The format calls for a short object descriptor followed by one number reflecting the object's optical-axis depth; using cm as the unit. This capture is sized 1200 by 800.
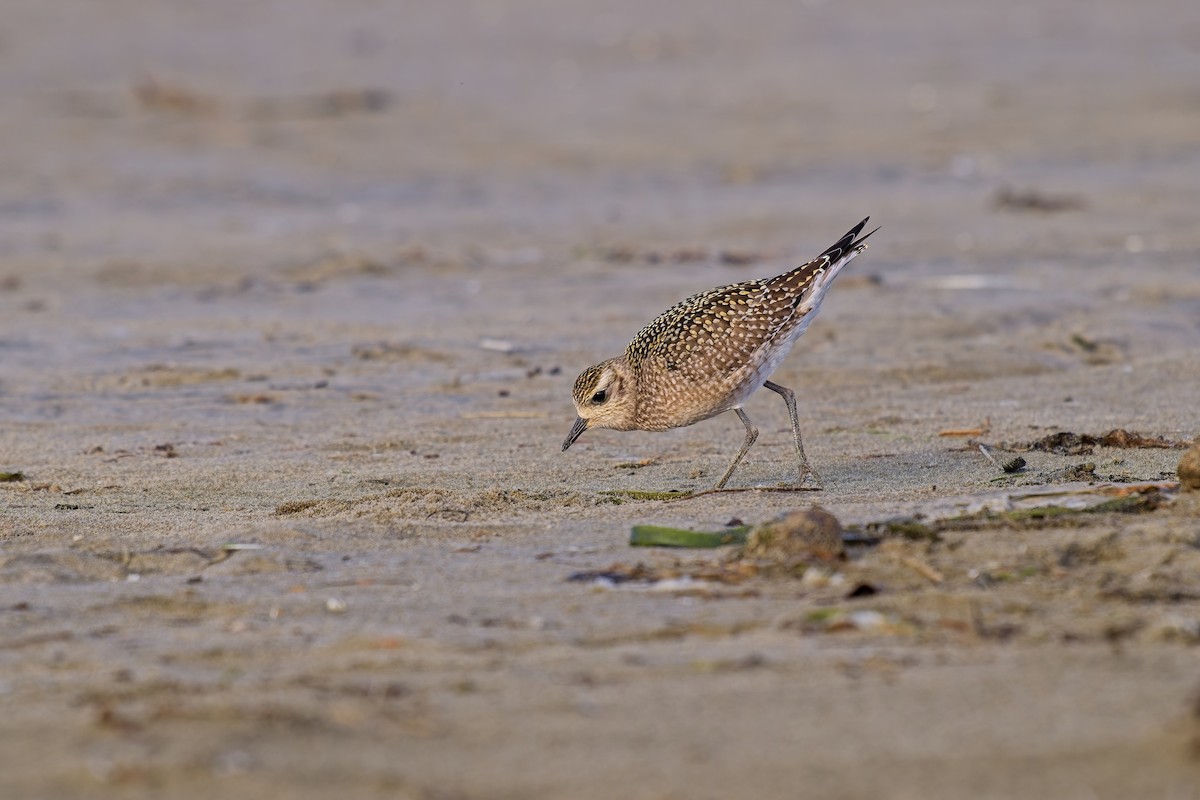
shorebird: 1357
